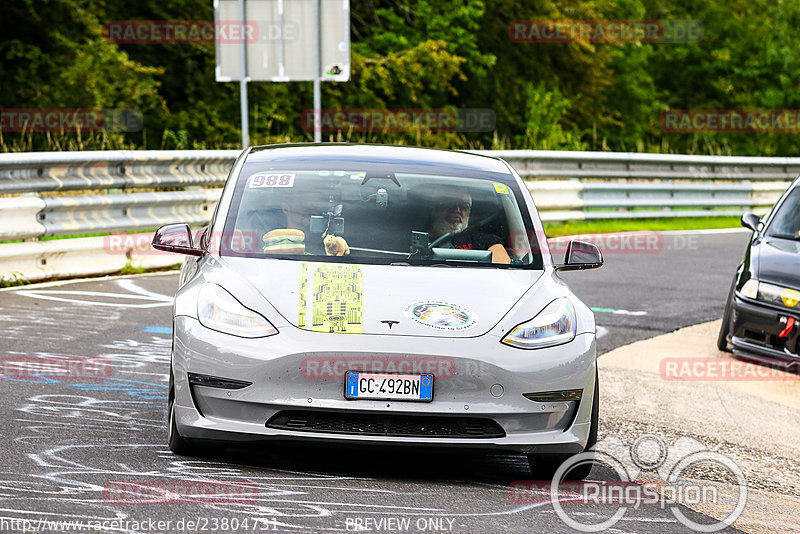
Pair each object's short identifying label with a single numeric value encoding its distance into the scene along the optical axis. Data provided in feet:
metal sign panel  128.88
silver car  37.32
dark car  62.95
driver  44.42
